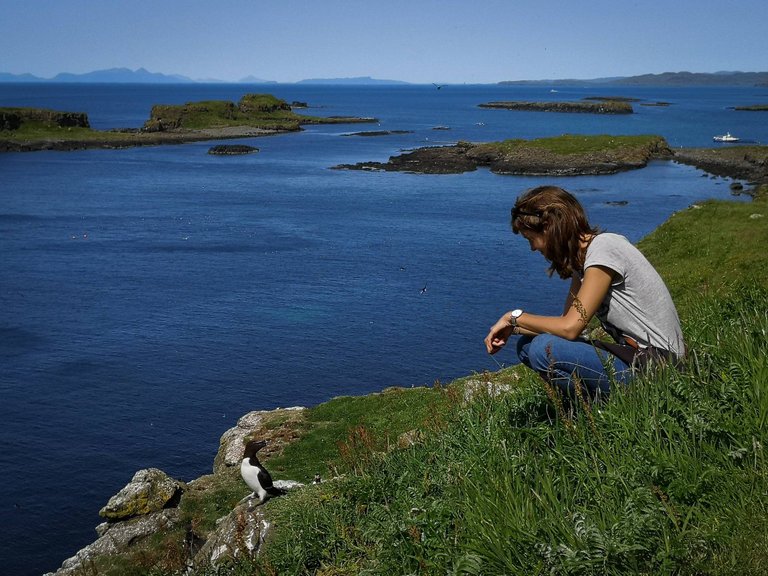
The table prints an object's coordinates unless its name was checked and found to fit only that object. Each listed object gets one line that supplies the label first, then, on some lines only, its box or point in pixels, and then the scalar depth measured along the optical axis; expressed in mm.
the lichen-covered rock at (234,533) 8445
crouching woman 6445
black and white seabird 10992
